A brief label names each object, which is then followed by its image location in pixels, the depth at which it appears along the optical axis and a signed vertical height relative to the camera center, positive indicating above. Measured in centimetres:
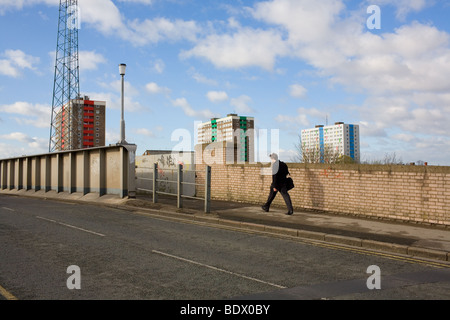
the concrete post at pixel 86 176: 1888 -44
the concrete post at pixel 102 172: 1769 -22
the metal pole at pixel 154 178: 1447 -43
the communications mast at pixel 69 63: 5466 +1634
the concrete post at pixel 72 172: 2005 -24
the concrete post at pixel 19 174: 2750 -47
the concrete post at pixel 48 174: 2302 -40
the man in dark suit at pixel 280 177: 1175 -33
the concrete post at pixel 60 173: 2139 -32
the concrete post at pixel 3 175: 3109 -61
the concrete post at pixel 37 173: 2441 -35
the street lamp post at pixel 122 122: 1616 +201
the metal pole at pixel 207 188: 1193 -69
